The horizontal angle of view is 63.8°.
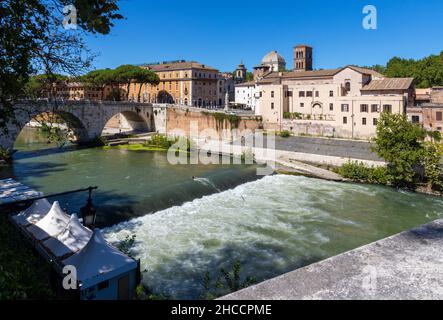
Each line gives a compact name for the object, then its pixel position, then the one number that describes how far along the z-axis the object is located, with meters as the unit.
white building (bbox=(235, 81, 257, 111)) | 81.01
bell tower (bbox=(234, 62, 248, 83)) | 107.10
